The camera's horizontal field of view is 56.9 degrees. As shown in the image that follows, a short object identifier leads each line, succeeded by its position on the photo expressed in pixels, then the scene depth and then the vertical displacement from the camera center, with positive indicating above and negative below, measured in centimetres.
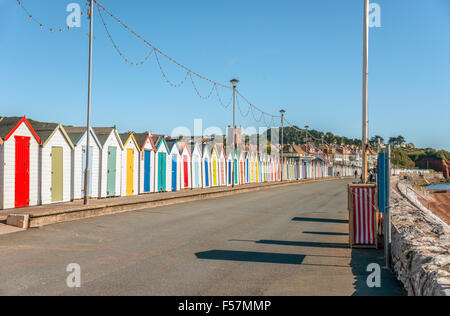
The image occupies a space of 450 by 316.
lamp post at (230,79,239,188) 3122 +578
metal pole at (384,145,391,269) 732 -91
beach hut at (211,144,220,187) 3406 -6
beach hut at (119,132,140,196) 2172 +7
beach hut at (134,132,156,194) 2345 +25
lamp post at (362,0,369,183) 1076 +175
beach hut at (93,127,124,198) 1975 +26
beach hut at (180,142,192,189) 2861 +2
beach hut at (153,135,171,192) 2511 +8
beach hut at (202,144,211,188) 3238 +2
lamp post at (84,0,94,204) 1498 +249
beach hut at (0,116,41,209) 1370 +10
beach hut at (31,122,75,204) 1566 +8
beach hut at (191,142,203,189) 3041 +6
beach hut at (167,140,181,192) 2686 +8
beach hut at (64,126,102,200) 1761 +23
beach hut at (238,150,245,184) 4187 -1
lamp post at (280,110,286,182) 4934 +597
